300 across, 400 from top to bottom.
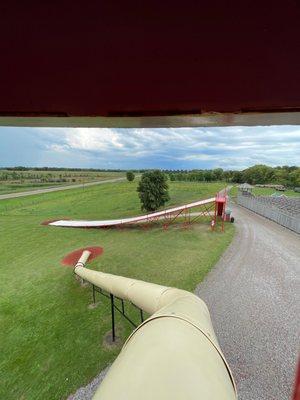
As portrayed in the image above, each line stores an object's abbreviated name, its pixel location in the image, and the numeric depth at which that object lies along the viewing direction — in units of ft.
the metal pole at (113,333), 26.81
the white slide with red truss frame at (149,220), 78.06
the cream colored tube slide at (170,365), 3.76
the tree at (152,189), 95.35
